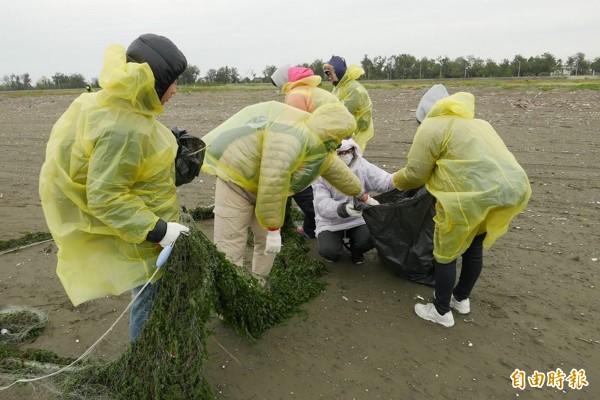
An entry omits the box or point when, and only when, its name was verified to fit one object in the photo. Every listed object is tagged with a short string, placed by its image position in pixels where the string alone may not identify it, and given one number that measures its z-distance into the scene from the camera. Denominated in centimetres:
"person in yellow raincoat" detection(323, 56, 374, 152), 516
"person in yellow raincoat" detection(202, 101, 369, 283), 251
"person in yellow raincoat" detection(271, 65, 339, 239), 417
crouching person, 354
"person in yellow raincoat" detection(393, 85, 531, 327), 257
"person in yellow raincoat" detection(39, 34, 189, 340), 172
